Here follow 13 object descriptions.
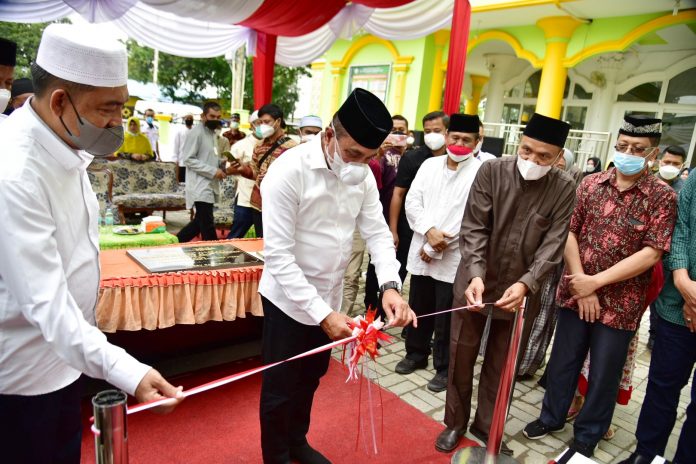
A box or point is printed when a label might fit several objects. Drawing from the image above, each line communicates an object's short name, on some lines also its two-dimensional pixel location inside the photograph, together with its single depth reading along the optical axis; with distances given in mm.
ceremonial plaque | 3045
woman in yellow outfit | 7866
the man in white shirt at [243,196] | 5469
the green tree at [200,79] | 22012
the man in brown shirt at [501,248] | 2473
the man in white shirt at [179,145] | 8353
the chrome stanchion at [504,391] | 2404
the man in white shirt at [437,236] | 3354
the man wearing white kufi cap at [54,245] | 1145
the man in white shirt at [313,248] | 1910
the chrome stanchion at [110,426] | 1073
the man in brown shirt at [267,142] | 4492
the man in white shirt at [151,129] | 12922
